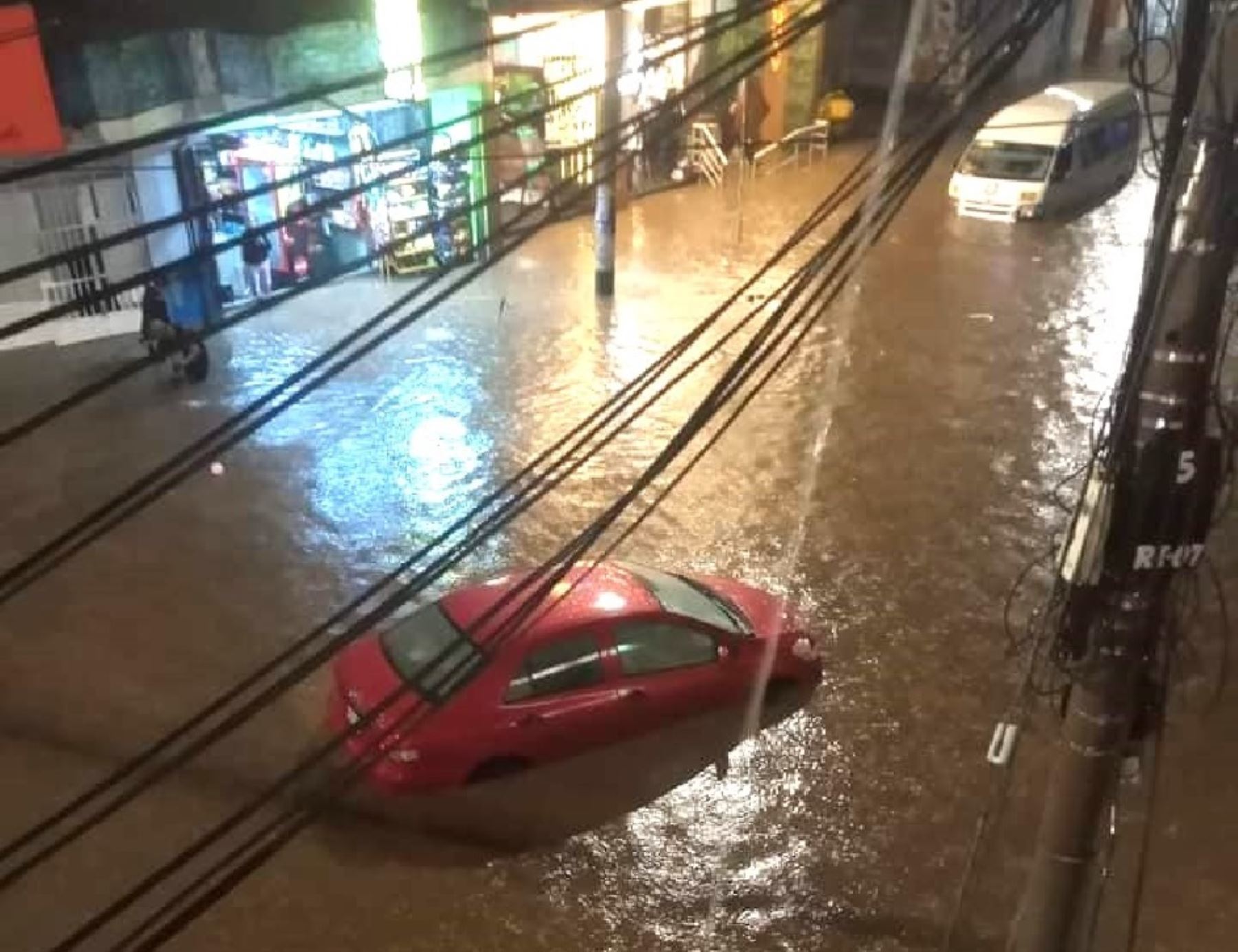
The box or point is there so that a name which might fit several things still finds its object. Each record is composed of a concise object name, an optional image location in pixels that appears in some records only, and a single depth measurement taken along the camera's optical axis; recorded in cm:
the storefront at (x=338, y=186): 1522
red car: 744
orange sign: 1161
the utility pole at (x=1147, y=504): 314
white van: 1920
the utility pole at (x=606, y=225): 1491
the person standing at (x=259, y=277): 1598
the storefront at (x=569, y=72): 1844
